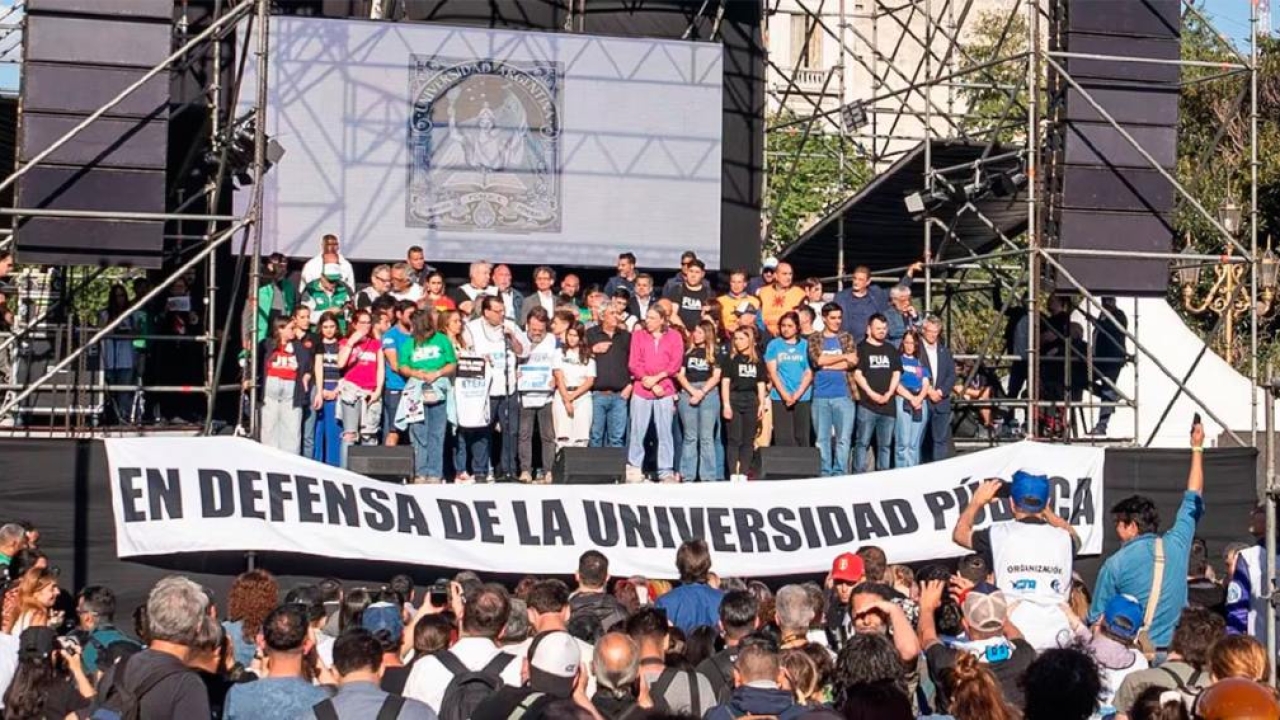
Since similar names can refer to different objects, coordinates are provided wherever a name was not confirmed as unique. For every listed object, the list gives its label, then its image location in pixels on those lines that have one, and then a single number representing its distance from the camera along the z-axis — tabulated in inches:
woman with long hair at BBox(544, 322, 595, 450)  609.0
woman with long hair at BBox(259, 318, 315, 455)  590.6
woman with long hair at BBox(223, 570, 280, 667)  330.6
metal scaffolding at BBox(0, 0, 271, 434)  553.6
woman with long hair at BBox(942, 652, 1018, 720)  244.1
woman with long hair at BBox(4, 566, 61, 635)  379.9
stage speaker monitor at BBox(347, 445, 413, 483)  559.2
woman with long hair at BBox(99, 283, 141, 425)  624.7
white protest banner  531.8
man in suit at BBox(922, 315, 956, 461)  639.8
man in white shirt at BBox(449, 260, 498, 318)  650.8
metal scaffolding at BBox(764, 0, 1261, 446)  647.1
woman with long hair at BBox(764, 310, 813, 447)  625.6
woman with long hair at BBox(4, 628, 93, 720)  305.3
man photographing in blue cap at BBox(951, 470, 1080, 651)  348.5
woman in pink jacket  610.2
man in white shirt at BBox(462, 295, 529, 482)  605.6
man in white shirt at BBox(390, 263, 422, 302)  653.3
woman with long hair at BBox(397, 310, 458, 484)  591.8
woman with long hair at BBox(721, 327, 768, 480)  619.5
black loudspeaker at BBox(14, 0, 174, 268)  563.5
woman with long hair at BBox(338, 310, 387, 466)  595.2
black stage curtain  532.4
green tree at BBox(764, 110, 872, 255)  916.6
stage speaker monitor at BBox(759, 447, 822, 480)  598.5
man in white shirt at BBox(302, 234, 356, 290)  650.8
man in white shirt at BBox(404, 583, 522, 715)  302.7
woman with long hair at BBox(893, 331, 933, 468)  629.6
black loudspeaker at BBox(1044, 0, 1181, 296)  651.5
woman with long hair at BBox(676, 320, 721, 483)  613.3
